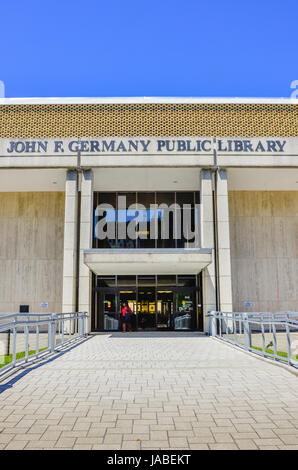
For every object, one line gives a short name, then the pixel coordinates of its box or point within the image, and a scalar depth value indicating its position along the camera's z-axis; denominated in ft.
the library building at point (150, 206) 62.39
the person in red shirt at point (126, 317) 63.26
